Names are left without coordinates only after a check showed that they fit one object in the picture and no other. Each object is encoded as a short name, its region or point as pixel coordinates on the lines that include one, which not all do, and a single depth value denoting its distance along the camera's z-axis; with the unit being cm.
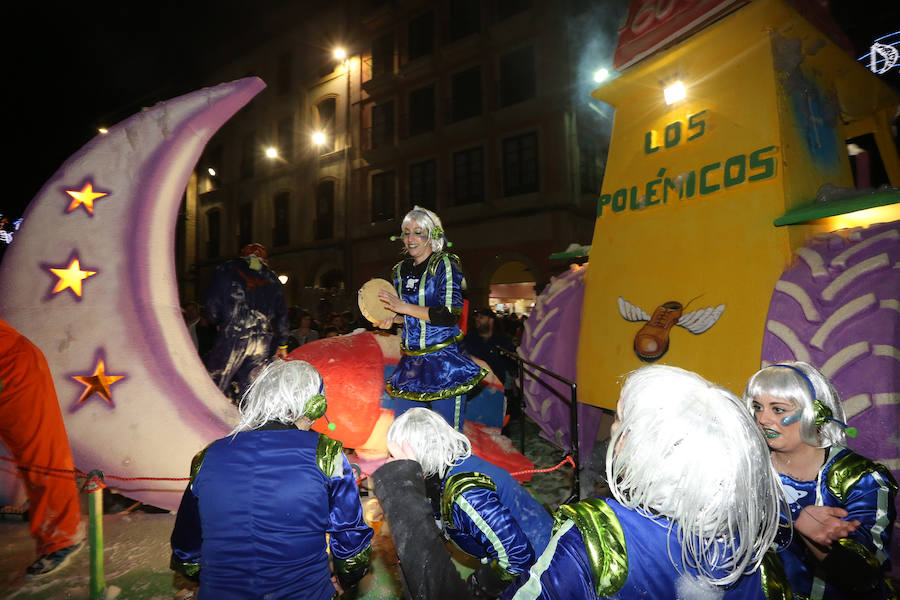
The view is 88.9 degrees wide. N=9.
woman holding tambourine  272
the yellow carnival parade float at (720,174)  297
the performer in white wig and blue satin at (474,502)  158
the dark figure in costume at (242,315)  406
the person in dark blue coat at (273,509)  163
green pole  266
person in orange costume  286
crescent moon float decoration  324
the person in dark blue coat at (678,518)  103
